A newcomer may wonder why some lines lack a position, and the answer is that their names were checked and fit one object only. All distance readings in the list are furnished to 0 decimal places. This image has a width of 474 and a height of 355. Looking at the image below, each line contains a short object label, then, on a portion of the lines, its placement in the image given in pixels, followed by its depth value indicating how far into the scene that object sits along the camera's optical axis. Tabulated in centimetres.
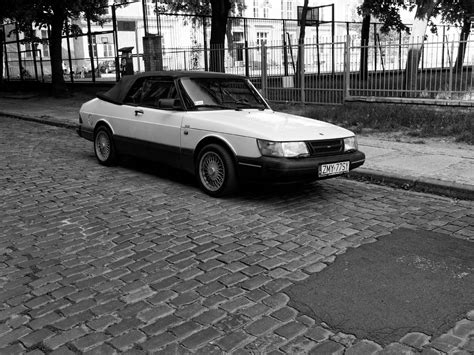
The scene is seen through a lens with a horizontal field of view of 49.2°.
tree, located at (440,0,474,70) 1833
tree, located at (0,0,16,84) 2186
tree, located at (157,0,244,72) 1817
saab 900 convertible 609
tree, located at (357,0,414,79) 1973
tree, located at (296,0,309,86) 1522
